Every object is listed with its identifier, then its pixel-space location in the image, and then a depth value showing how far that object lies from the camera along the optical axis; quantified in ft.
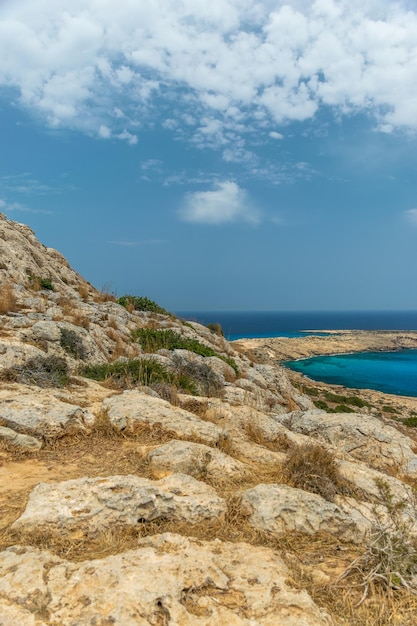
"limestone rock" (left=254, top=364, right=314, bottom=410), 54.36
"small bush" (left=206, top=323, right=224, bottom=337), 77.82
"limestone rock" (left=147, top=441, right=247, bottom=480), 18.04
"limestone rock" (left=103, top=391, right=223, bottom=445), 22.53
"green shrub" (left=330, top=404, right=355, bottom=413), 83.76
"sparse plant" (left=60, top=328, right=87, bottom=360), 38.55
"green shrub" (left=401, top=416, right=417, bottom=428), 87.53
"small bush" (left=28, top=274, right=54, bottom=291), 61.07
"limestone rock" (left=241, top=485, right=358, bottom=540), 14.53
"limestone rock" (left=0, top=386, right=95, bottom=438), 20.93
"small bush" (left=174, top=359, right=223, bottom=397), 38.45
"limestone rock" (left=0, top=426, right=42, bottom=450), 19.70
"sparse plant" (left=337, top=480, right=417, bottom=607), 11.26
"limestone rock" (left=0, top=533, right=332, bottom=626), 9.57
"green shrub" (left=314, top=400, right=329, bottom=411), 86.09
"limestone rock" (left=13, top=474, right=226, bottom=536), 13.37
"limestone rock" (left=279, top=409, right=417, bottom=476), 27.76
